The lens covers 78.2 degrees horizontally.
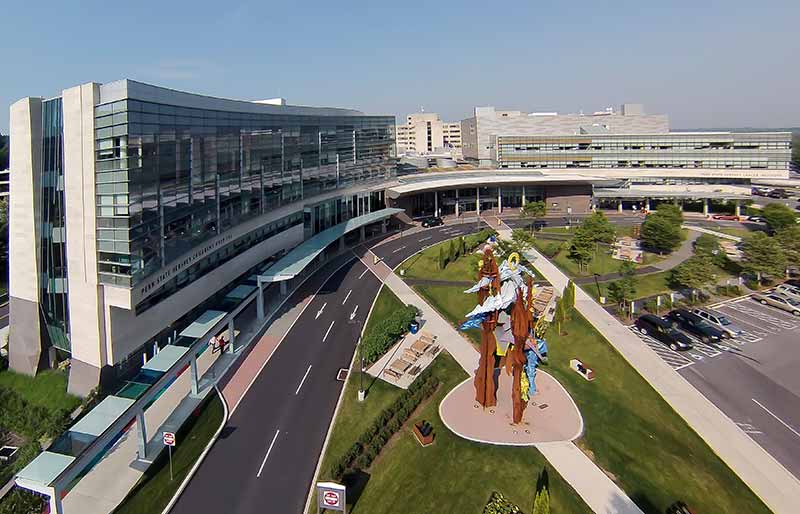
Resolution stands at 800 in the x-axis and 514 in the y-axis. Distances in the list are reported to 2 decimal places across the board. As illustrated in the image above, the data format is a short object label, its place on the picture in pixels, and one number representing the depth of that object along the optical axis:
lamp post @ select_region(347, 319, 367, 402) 29.98
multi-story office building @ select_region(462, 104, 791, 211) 84.44
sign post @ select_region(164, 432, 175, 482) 23.55
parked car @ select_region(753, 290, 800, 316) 42.31
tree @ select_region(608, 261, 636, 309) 41.91
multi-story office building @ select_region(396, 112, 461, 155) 179.50
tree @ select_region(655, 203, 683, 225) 60.77
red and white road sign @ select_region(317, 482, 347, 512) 19.75
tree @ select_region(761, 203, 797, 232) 59.62
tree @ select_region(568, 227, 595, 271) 51.66
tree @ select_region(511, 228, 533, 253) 54.13
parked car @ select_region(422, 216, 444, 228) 77.15
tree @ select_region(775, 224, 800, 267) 48.72
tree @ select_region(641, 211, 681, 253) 56.09
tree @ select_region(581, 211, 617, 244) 54.39
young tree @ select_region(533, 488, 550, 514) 16.33
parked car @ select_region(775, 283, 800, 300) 44.59
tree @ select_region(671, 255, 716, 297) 43.50
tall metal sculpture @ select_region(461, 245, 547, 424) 24.92
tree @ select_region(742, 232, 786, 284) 46.44
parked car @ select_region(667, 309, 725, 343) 37.22
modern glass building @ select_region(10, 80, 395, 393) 28.61
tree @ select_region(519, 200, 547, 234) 70.56
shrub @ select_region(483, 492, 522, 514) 20.31
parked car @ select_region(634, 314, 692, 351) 36.16
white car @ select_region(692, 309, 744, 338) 38.56
